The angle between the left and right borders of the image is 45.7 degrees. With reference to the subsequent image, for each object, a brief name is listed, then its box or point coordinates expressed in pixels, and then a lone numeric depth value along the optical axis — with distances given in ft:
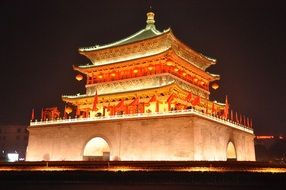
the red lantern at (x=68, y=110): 115.43
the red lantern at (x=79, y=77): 123.65
